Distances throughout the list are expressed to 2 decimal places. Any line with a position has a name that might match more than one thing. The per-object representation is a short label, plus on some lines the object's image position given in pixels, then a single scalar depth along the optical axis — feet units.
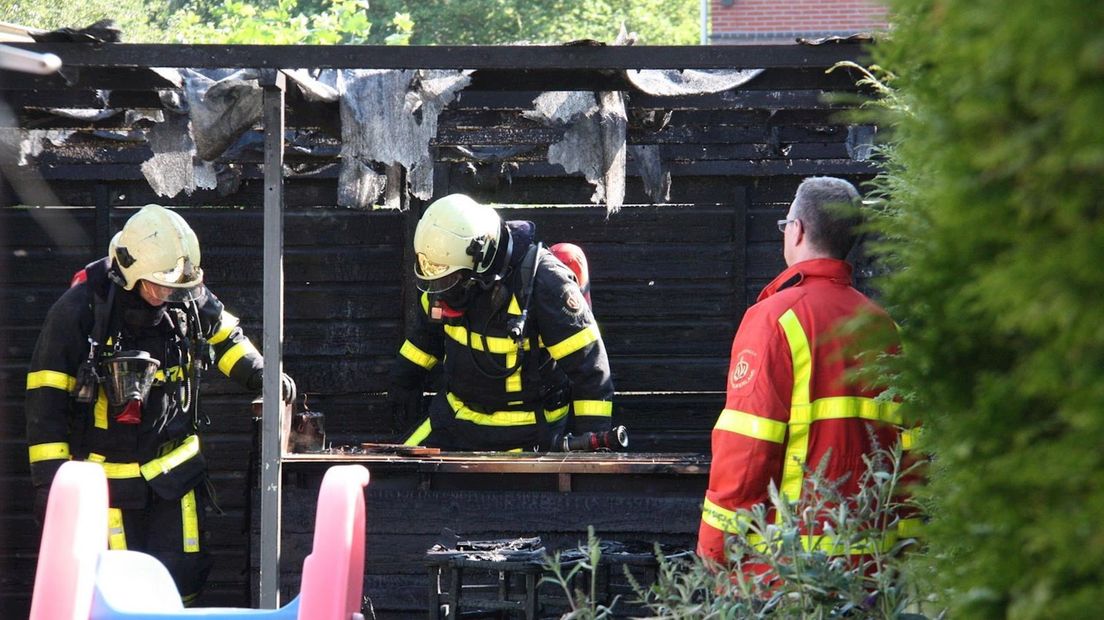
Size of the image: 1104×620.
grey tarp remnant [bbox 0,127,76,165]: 45.06
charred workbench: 37.63
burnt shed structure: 46.44
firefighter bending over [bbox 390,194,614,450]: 42.16
